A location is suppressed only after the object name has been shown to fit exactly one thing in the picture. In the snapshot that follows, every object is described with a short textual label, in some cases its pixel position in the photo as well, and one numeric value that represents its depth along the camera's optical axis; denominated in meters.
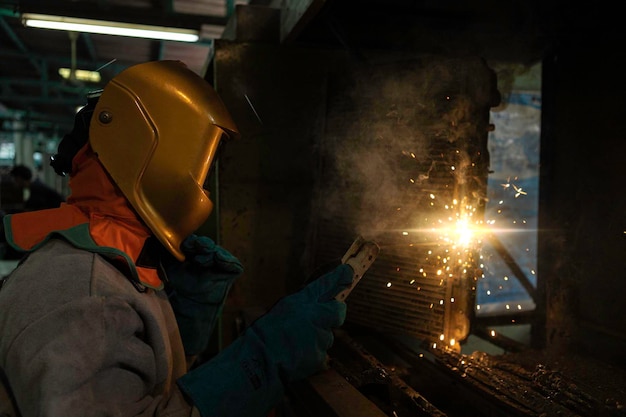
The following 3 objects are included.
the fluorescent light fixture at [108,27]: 3.50
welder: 1.05
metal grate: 2.02
